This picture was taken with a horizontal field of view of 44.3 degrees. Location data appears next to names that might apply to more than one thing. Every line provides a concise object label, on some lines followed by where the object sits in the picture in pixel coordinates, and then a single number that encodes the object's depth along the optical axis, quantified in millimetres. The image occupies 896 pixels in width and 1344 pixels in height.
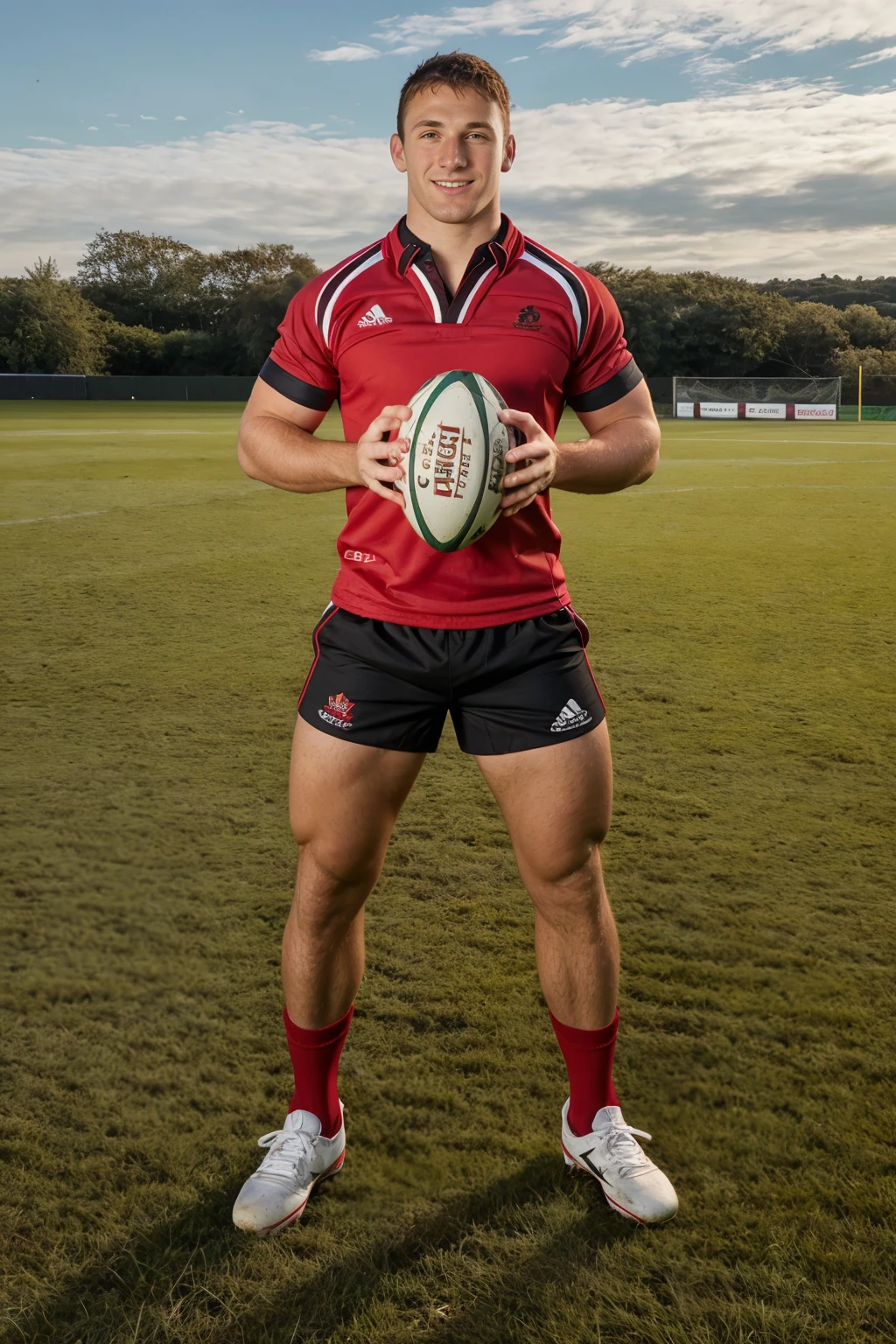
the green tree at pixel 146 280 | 71438
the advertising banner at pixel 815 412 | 41781
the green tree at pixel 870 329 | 64188
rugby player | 2174
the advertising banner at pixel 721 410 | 42312
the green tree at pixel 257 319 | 59156
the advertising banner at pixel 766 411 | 41562
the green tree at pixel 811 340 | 61500
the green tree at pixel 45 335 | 59344
